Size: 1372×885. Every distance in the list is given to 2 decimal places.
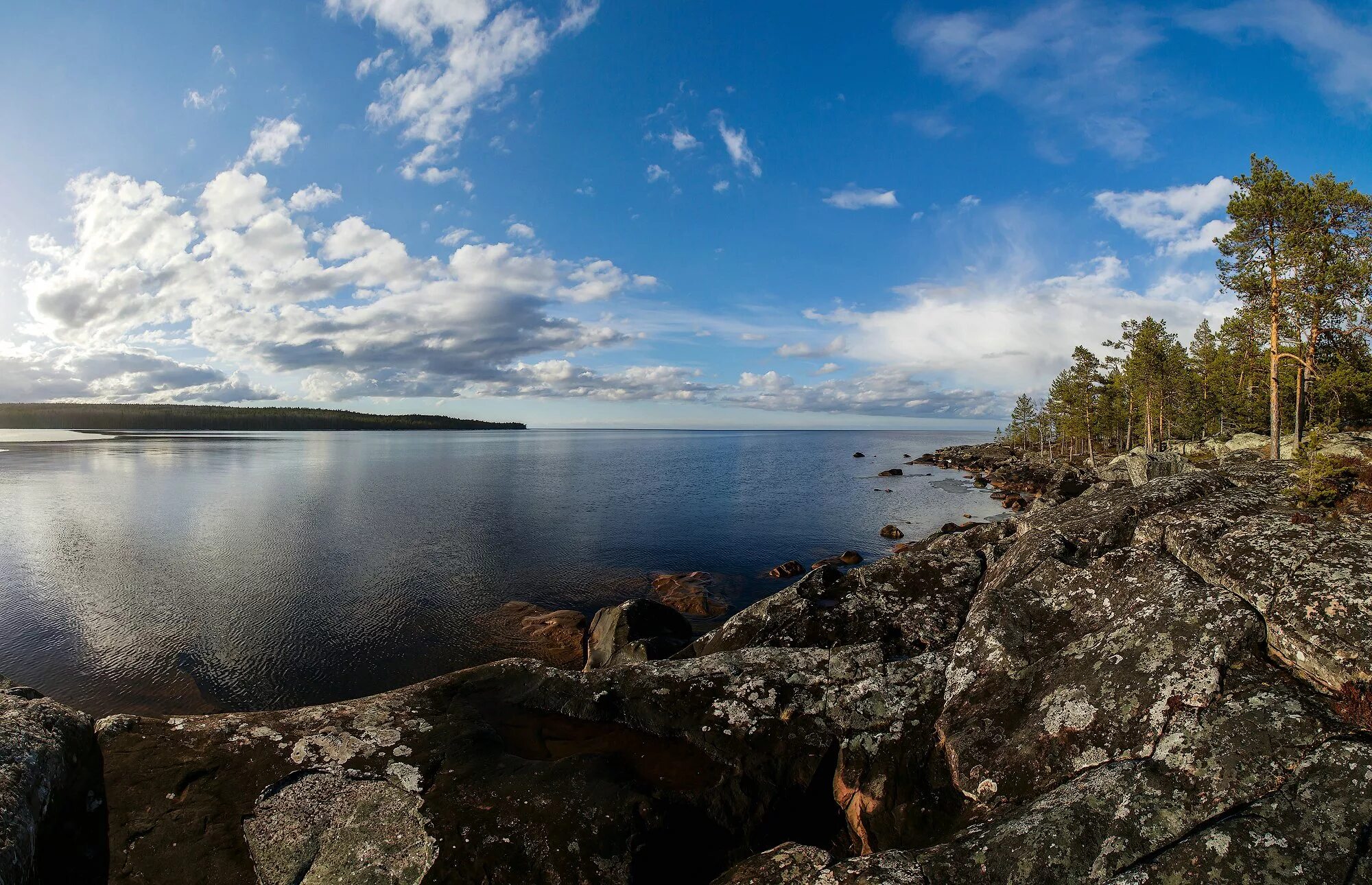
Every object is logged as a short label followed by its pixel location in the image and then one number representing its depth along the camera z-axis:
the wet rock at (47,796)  5.96
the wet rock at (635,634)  18.91
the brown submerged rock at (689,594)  25.95
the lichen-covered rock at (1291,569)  6.50
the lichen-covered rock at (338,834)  6.38
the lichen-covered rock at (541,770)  6.64
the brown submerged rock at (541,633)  21.52
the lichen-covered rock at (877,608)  13.00
